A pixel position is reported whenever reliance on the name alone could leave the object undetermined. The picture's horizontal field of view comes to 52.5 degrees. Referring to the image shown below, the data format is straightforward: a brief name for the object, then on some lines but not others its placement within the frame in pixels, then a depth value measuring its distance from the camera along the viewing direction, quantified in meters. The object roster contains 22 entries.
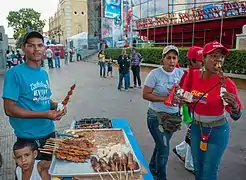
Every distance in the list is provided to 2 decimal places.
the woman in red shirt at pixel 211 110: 2.40
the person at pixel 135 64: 11.80
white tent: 39.00
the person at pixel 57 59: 23.92
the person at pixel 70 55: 34.84
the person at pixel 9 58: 21.38
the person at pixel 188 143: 3.43
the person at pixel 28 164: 2.08
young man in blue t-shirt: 2.12
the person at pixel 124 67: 11.27
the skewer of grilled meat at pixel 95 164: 2.05
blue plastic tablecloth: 2.18
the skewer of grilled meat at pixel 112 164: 2.05
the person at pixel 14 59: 22.07
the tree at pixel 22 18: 67.19
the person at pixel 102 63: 16.04
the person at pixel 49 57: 22.75
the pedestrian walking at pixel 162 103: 3.11
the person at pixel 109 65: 16.36
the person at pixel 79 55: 37.23
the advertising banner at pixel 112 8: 28.52
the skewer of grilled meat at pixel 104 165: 2.05
